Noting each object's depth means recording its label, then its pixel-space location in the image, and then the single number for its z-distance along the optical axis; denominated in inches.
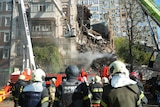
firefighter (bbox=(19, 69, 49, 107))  162.6
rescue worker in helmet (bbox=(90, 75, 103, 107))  298.5
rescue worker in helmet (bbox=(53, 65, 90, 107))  157.6
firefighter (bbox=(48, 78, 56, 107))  367.8
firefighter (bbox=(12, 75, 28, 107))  283.3
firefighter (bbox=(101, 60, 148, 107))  120.2
